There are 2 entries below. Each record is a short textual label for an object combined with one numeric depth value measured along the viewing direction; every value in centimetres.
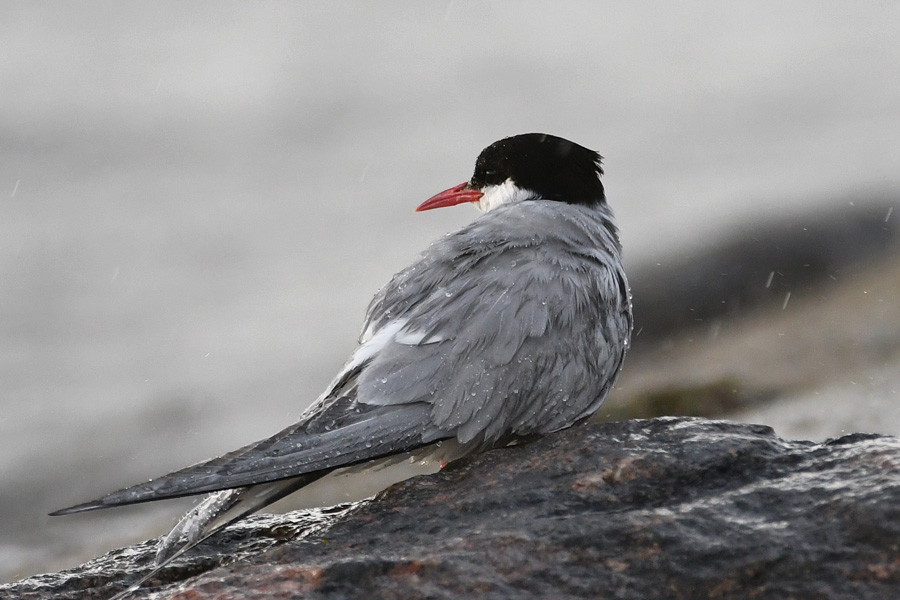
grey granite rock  596
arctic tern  704
